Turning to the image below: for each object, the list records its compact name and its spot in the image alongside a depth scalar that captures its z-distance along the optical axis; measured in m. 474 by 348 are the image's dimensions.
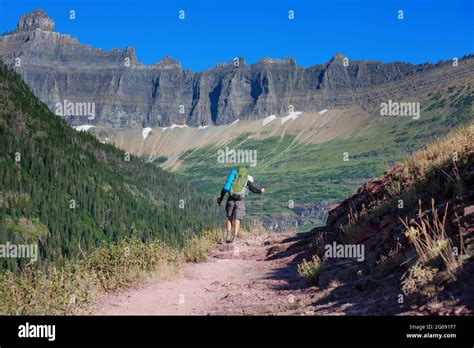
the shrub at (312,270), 12.70
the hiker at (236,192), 20.62
